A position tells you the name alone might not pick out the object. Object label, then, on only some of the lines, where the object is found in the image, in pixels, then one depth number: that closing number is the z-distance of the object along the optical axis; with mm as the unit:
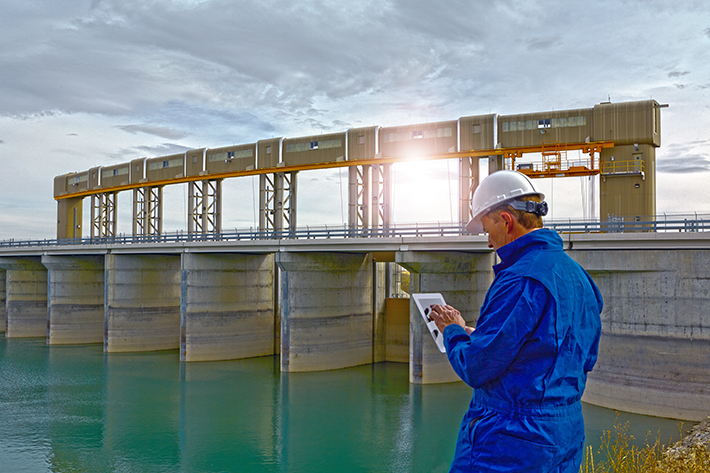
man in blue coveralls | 2500
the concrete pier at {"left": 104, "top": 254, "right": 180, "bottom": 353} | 32875
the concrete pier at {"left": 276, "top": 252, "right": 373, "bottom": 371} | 26719
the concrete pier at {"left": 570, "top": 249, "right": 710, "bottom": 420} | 16828
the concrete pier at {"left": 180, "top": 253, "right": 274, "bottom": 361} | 29734
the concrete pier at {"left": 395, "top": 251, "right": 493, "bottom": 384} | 23750
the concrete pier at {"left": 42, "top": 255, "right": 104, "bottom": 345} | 35656
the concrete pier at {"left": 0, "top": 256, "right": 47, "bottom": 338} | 39688
